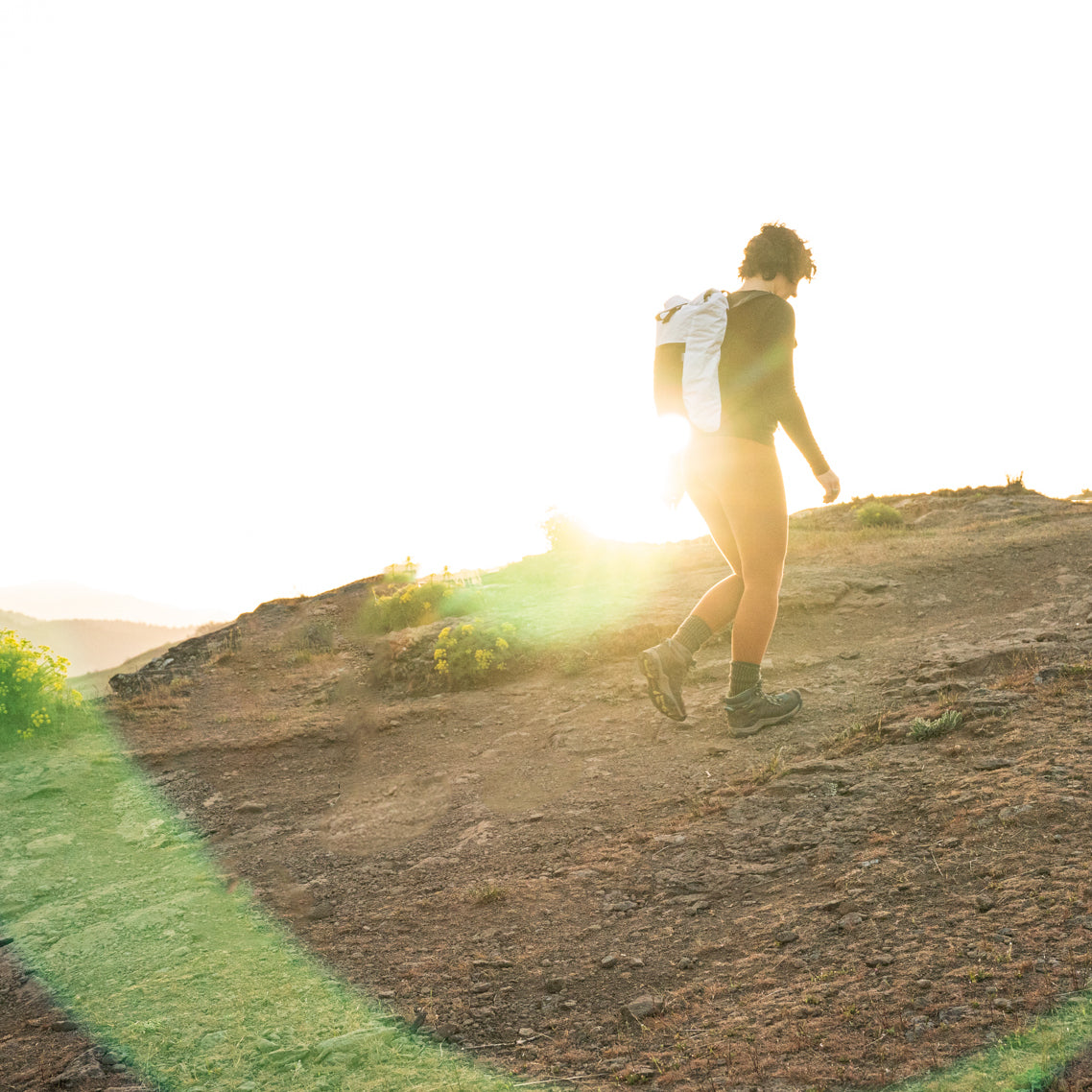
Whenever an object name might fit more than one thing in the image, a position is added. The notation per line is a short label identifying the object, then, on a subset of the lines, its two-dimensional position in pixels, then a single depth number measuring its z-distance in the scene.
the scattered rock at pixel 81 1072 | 2.29
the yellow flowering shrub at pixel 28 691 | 7.20
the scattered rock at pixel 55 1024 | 2.71
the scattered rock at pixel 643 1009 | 2.22
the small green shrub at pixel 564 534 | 13.84
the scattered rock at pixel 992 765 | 3.15
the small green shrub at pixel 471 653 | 7.29
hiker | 3.64
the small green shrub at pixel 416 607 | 10.13
